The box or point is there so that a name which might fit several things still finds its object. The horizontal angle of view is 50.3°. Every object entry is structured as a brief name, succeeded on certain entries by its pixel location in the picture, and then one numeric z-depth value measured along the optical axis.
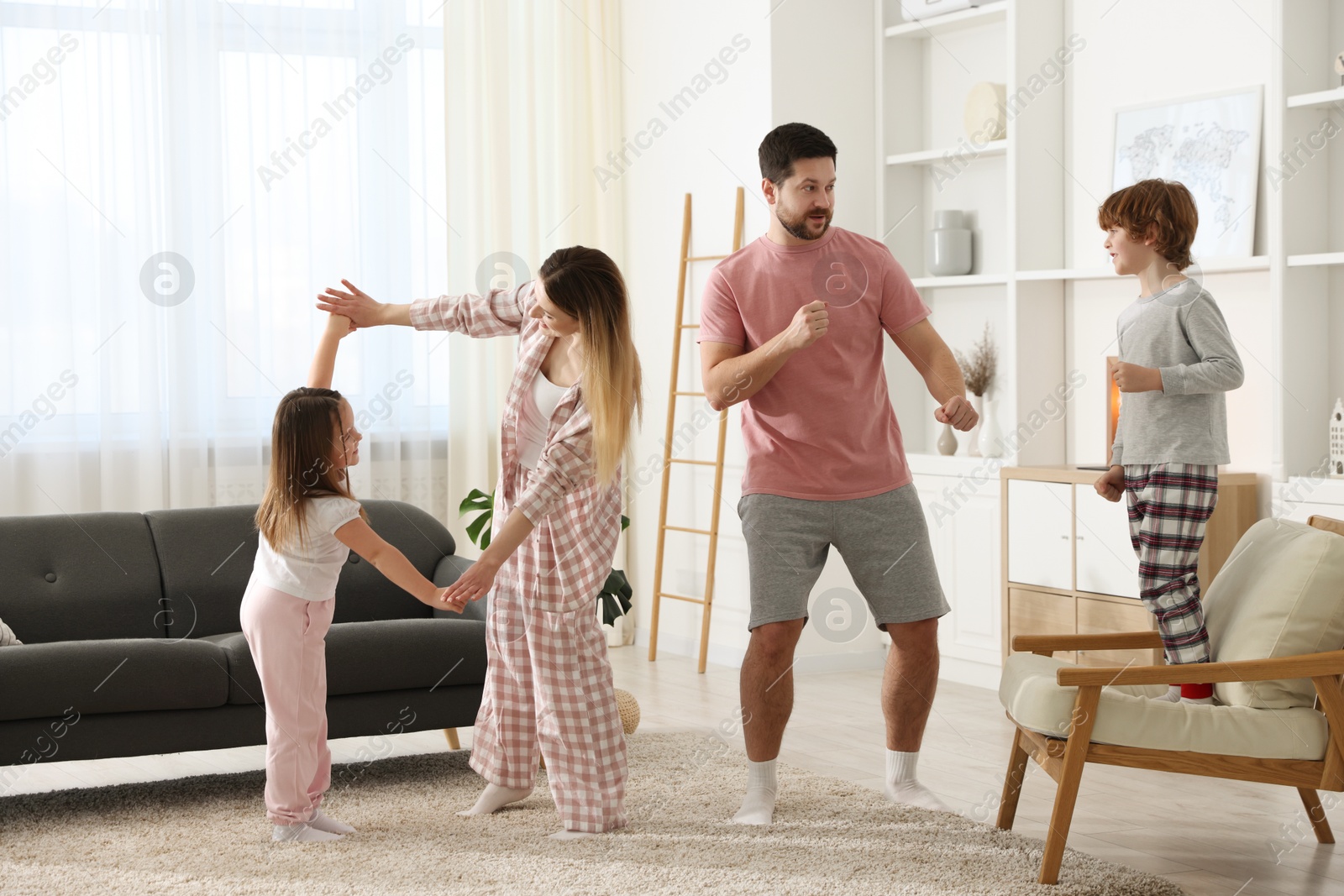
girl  3.08
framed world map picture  4.51
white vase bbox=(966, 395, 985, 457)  5.45
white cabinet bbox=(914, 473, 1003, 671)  5.20
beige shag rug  2.87
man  3.22
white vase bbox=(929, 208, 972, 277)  5.54
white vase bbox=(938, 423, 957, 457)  5.48
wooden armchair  2.71
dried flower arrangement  5.46
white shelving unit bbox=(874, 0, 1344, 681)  4.34
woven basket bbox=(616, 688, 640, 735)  4.18
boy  3.28
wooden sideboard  4.39
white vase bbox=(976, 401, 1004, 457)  5.41
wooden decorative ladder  5.70
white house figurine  4.23
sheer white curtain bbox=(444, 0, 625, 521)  6.19
